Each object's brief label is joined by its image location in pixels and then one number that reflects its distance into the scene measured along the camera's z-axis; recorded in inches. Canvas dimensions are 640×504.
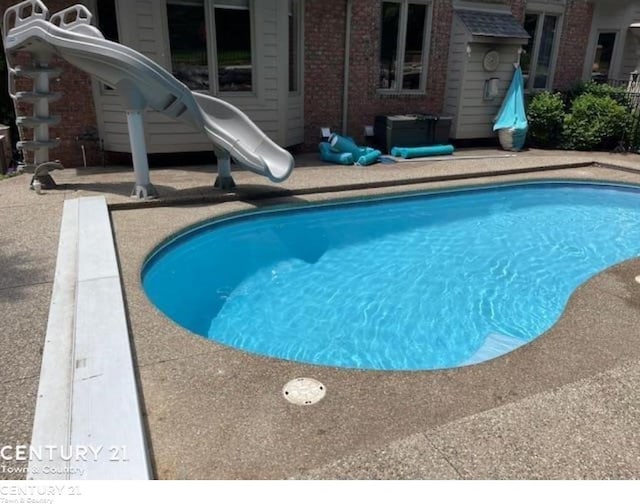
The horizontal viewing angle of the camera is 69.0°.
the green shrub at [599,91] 454.9
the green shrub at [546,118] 446.3
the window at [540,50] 491.5
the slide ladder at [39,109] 260.7
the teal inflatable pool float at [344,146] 372.2
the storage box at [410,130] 414.9
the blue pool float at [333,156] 368.2
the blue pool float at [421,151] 402.9
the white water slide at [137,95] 233.0
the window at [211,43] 326.6
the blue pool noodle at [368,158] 367.9
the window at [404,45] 423.5
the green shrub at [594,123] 431.2
